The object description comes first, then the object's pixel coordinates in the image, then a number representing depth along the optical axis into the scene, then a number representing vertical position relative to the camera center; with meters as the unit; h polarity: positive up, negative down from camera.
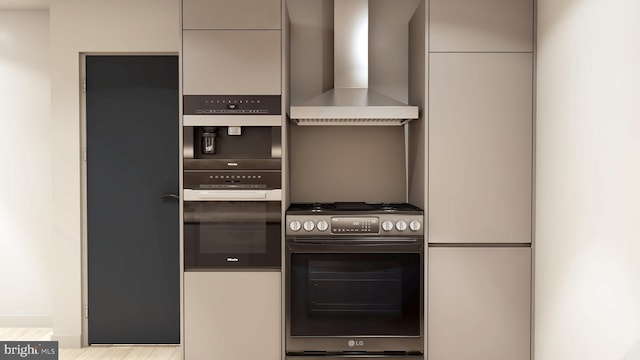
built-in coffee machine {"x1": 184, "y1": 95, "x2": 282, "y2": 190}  2.97 +0.18
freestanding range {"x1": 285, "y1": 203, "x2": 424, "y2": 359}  2.93 -0.63
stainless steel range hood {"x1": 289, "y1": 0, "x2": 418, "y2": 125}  3.22 +0.67
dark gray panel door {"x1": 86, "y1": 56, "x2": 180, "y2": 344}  3.64 -0.21
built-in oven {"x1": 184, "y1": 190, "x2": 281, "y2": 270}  2.98 -0.37
